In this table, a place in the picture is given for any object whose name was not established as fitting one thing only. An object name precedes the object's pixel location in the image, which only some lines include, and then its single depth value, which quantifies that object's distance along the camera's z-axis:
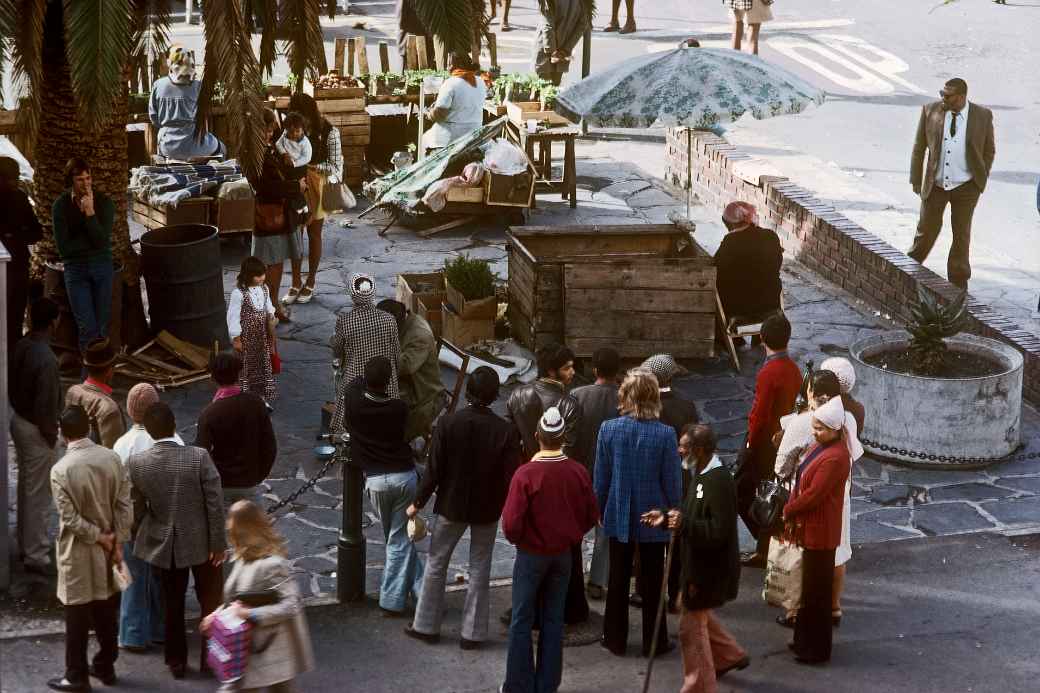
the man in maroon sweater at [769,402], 18.00
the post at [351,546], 17.22
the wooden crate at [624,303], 24.47
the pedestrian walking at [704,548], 14.96
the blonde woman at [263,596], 13.28
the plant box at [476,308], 25.09
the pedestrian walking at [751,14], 46.45
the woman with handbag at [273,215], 25.87
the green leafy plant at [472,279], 25.26
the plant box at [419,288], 25.99
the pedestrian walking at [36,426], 17.67
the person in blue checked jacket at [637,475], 15.78
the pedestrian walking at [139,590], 15.78
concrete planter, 21.42
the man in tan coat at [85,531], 14.95
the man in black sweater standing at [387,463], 16.71
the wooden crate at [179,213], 29.74
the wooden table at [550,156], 33.76
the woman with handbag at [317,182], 27.41
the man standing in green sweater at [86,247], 22.98
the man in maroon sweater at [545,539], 15.07
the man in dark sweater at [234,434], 16.47
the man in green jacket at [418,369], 19.29
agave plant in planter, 21.75
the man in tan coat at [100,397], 16.69
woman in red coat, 15.73
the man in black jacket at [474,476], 15.98
